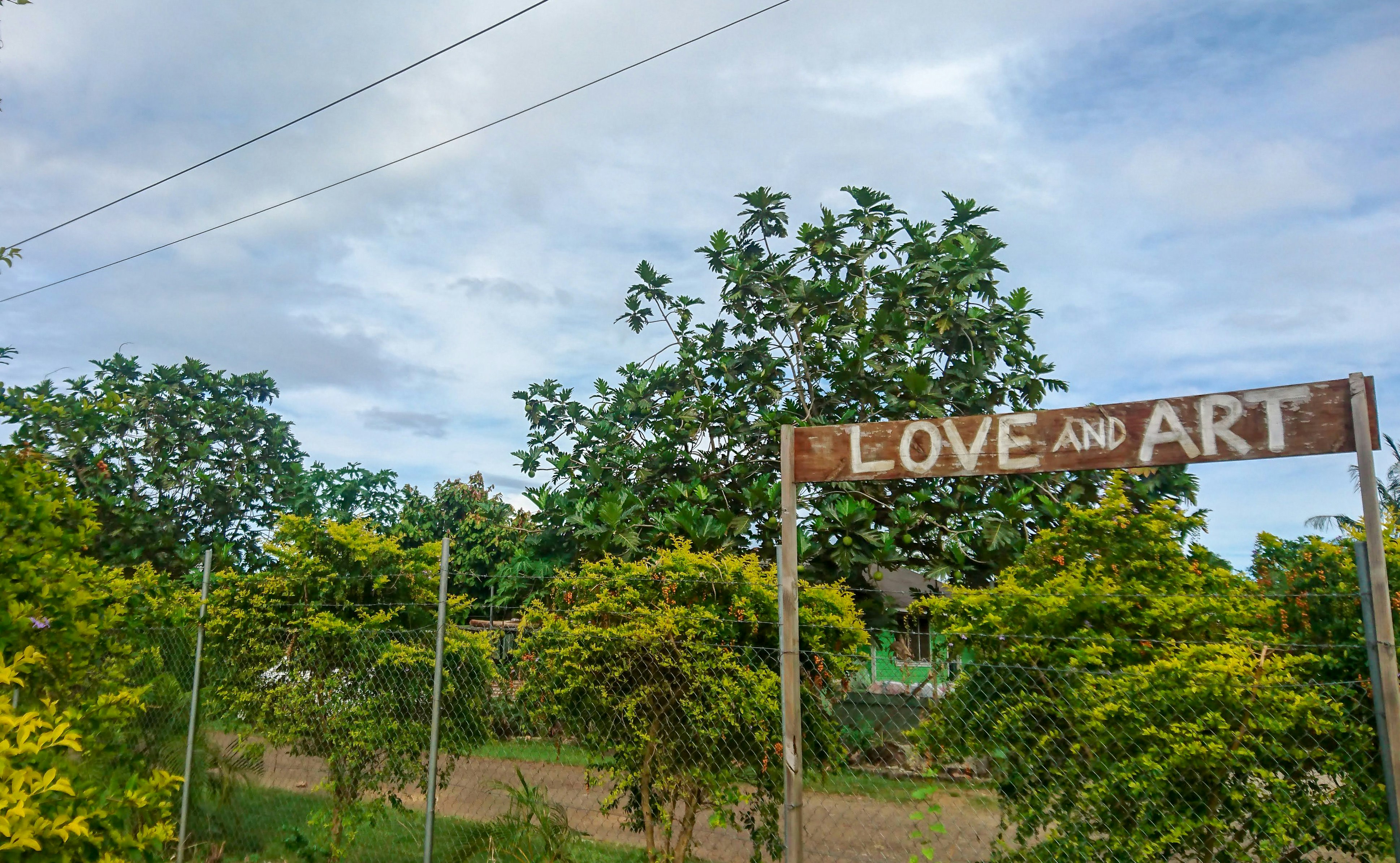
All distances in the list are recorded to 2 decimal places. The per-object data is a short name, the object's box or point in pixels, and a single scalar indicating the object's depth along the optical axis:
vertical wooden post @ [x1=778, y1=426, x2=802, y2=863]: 4.02
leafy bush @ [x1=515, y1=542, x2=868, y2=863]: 5.15
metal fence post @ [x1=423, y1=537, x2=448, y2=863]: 5.10
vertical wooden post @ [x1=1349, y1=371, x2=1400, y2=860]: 3.20
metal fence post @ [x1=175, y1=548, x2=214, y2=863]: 6.30
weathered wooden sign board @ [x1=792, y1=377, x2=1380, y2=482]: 3.53
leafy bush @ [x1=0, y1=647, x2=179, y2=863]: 2.69
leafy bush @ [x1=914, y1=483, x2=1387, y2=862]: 3.64
